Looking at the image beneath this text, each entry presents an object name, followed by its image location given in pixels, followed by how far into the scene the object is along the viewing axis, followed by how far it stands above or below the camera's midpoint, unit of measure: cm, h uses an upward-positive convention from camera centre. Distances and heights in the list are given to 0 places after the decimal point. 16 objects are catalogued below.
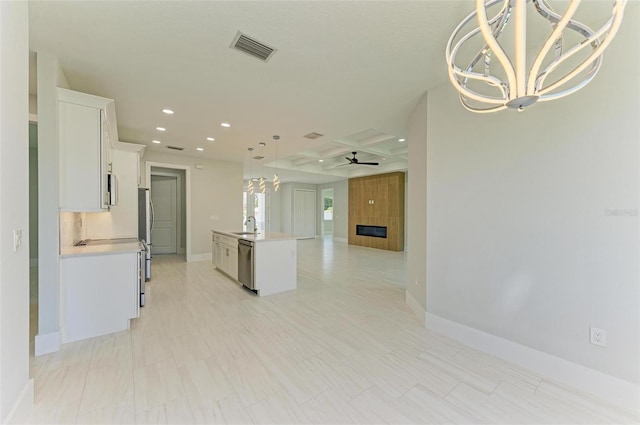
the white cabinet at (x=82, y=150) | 248 +61
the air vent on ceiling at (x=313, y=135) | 468 +141
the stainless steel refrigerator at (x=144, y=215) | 492 -6
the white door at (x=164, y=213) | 745 -4
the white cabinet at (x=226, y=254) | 459 -82
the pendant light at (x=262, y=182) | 543 +62
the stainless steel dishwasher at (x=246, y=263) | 400 -82
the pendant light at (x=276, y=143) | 489 +140
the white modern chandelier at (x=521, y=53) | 96 +64
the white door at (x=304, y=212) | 1165 -1
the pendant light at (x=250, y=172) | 577 +140
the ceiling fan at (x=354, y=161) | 669 +131
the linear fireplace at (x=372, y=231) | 886 -67
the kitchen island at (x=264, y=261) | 396 -80
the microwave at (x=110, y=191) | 285 +24
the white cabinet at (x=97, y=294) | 252 -84
